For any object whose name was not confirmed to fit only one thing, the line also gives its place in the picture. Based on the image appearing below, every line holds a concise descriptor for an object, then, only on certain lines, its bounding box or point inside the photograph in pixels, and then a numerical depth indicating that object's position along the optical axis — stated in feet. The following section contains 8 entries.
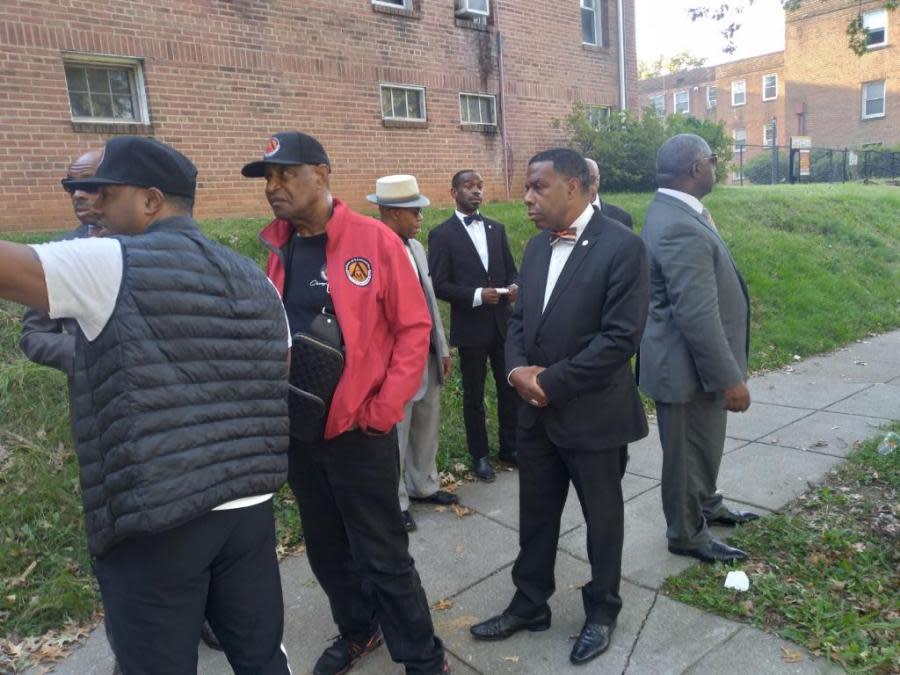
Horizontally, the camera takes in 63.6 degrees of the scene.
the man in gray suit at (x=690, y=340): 11.47
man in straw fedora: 14.33
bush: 45.16
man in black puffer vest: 5.79
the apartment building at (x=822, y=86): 115.24
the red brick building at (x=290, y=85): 26.37
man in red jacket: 8.93
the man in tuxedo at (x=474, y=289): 16.72
